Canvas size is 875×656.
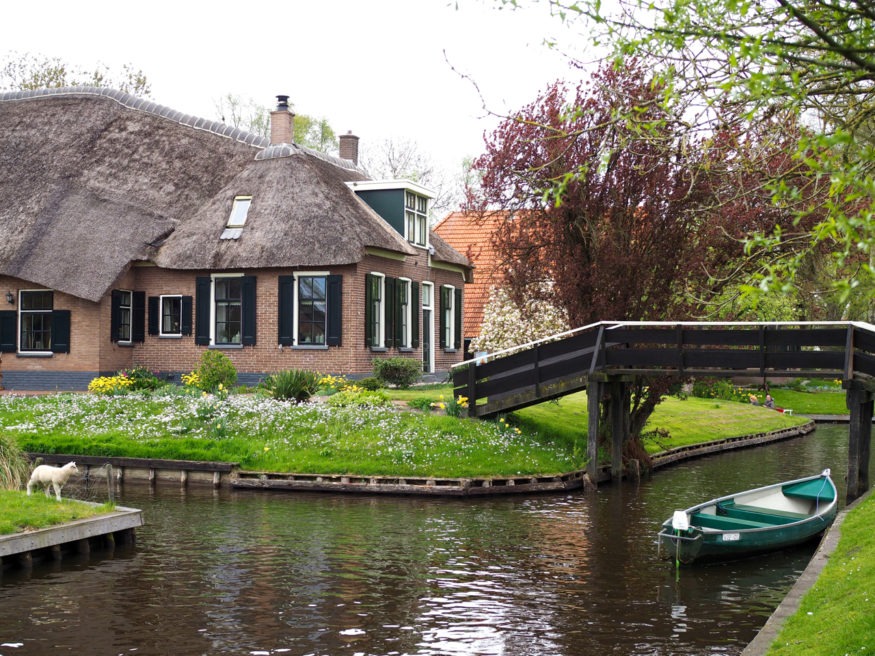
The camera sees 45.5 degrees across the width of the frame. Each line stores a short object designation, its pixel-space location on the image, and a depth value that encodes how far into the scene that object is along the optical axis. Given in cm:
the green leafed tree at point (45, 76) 4581
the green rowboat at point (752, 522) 1216
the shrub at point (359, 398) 2112
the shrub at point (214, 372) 2444
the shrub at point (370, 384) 2370
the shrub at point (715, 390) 3638
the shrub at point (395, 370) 2567
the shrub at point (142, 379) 2486
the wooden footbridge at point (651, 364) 1720
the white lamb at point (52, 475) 1334
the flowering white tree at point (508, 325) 2761
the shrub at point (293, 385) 2230
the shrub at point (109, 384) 2398
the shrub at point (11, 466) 1443
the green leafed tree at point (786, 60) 519
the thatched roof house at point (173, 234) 2697
